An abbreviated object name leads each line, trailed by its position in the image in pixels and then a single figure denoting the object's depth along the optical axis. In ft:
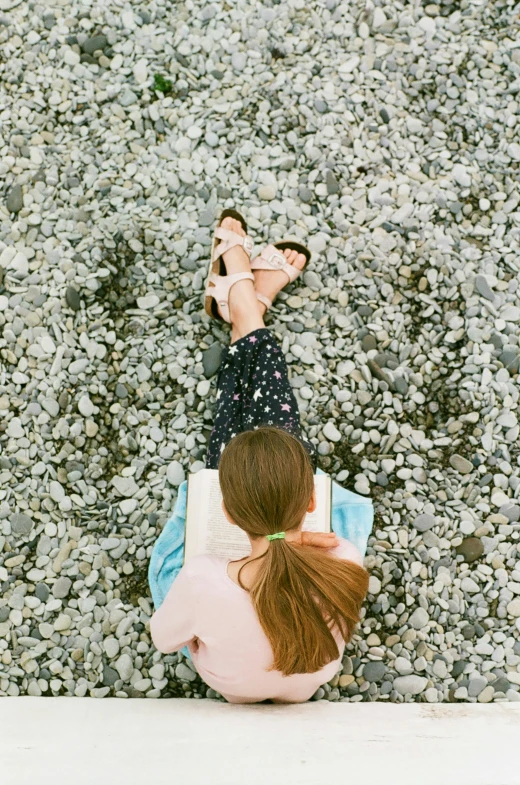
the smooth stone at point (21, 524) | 7.70
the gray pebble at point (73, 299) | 8.38
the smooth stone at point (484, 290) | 8.56
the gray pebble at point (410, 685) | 7.29
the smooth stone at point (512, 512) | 7.90
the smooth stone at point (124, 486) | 7.84
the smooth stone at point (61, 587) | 7.52
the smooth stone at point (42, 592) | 7.52
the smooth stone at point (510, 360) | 8.34
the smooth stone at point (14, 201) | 8.71
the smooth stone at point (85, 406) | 8.05
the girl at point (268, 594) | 4.91
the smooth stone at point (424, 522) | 7.82
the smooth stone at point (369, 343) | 8.39
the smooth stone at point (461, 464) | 8.02
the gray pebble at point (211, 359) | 8.25
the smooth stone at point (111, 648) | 7.32
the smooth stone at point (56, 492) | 7.79
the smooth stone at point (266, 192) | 8.82
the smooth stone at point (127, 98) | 9.04
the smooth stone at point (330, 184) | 8.86
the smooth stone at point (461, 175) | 8.93
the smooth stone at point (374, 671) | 7.31
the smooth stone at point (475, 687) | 7.35
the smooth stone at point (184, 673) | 7.20
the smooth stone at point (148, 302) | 8.41
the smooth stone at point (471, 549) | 7.77
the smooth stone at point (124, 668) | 7.24
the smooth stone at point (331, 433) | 8.07
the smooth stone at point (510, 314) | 8.52
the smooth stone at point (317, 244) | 8.71
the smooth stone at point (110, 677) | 7.24
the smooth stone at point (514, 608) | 7.61
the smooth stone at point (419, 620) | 7.49
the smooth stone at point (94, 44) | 9.21
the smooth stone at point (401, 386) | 8.26
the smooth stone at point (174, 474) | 7.88
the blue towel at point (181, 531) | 7.14
